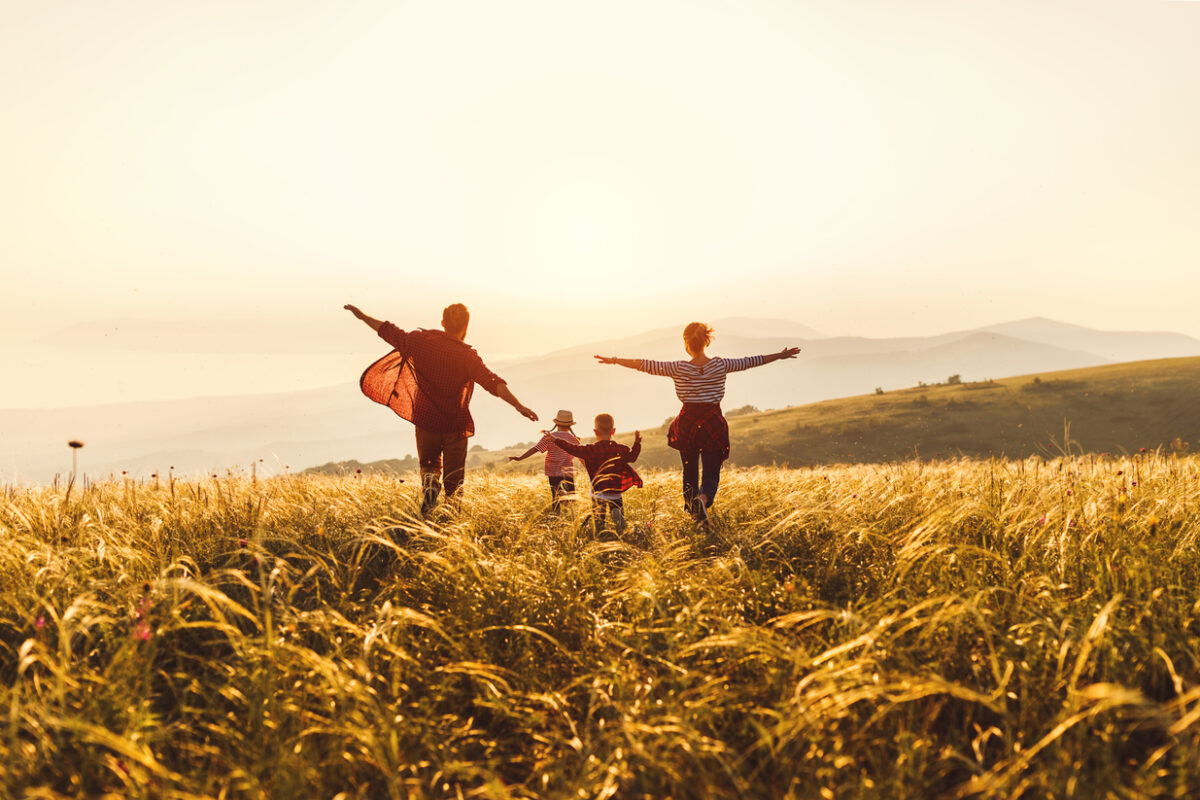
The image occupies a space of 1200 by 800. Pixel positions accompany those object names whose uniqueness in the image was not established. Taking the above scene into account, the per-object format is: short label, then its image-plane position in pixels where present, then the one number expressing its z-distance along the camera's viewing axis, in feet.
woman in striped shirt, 23.90
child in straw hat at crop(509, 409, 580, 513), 26.43
